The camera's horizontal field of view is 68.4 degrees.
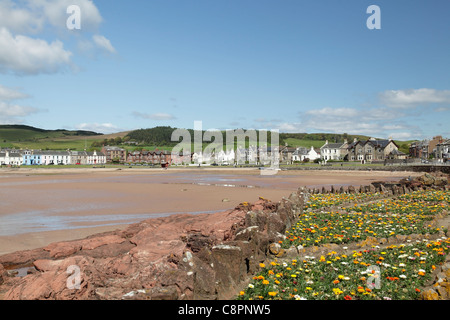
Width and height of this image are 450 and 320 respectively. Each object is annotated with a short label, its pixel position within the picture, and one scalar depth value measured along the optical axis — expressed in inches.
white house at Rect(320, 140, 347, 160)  5964.6
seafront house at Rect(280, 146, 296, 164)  6619.1
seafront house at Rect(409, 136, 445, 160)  4851.9
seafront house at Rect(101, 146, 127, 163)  7716.5
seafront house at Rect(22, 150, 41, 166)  6838.6
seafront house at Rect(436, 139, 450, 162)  4431.1
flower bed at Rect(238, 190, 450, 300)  285.6
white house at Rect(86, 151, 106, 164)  7367.1
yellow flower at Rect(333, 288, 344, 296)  275.3
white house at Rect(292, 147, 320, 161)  6348.4
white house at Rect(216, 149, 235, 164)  6938.5
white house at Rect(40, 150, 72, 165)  6939.0
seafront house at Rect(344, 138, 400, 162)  5127.0
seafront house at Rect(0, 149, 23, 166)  6626.0
